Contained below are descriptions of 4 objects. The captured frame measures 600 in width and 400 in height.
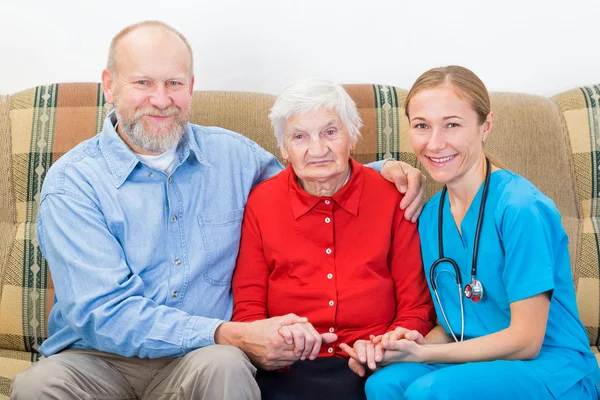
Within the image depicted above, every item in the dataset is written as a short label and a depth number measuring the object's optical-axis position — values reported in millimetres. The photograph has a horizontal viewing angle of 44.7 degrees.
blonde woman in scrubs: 1773
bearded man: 1895
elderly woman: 2074
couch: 2396
